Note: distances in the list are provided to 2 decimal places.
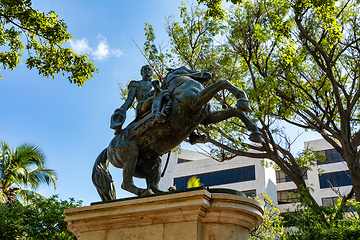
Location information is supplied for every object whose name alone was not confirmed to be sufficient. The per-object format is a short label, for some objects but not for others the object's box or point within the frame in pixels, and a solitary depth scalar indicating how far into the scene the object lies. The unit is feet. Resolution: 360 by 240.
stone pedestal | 13.41
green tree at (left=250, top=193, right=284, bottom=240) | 56.24
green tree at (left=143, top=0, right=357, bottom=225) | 43.86
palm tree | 65.00
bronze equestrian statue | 16.61
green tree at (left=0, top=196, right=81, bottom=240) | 45.27
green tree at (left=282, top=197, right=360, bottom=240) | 33.91
